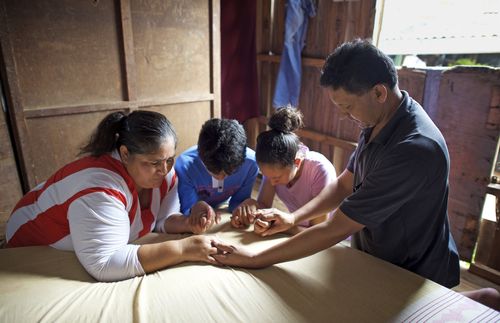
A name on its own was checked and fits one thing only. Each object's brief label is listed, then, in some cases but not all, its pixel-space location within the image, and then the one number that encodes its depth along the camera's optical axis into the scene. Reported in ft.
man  3.54
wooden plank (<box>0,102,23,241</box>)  6.82
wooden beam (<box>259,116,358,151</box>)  10.24
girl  5.27
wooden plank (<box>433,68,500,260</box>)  7.18
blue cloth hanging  10.44
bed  3.33
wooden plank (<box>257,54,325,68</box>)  10.43
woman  3.71
